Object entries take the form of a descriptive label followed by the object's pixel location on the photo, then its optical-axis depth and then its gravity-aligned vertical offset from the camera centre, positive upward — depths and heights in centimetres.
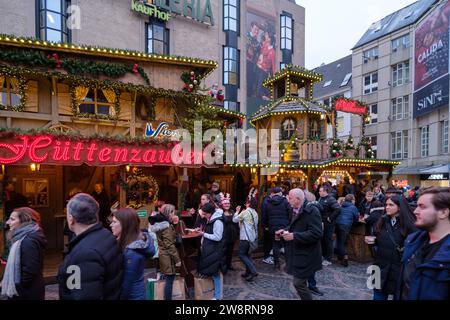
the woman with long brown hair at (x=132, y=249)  289 -101
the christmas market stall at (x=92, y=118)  741 +150
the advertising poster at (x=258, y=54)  2833 +1065
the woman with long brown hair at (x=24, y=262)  319 -124
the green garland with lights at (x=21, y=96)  946 +214
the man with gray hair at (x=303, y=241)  437 -139
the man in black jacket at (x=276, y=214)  745 -164
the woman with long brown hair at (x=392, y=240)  401 -130
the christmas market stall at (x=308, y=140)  1498 +86
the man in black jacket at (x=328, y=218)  764 -177
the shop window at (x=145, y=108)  1196 +208
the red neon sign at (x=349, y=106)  1652 +296
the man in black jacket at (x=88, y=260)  248 -96
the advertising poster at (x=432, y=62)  2250 +810
